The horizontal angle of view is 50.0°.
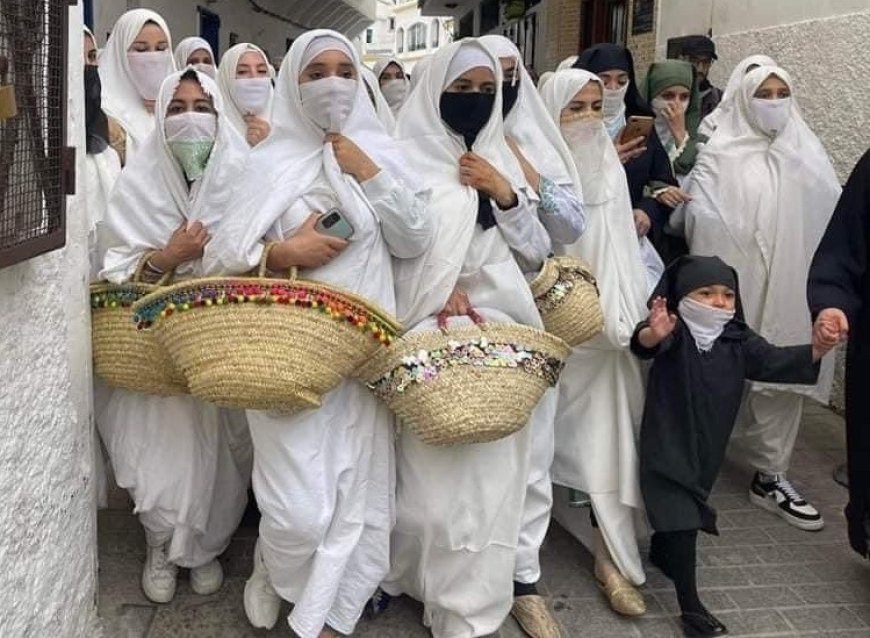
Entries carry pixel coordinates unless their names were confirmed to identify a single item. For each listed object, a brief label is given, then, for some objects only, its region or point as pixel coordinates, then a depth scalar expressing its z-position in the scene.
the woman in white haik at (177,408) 2.74
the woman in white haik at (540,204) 2.93
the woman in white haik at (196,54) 4.51
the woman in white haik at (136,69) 3.75
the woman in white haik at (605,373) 3.16
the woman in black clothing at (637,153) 3.71
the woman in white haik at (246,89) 4.10
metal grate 1.93
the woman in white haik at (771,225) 3.84
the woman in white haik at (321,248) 2.52
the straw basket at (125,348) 2.73
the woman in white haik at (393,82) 5.51
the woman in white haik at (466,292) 2.71
